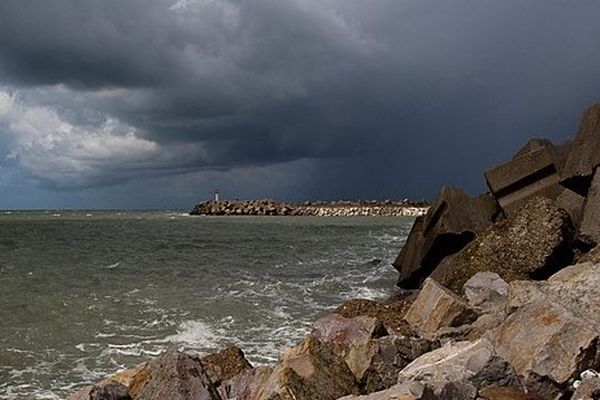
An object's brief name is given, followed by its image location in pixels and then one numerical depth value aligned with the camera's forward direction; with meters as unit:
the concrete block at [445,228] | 15.64
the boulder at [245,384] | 6.39
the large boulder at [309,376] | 5.43
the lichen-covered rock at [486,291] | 9.16
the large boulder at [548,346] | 5.41
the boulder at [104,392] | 6.37
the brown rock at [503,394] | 5.06
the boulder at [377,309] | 10.14
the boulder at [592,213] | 11.64
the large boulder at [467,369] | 5.38
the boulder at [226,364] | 7.67
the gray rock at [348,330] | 7.73
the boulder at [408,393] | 4.60
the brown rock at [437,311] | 8.49
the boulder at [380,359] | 6.07
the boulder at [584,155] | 12.83
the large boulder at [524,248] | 11.59
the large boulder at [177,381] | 6.29
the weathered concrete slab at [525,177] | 14.55
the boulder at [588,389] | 4.72
